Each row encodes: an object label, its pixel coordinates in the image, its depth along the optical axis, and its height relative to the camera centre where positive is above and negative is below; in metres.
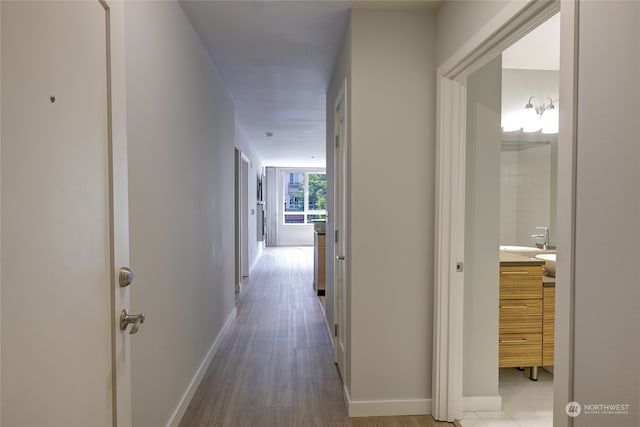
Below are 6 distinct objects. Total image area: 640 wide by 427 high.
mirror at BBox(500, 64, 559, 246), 3.11 +0.33
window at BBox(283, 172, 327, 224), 11.25 +0.24
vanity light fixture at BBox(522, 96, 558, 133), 3.04 +0.72
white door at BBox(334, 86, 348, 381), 2.61 -0.32
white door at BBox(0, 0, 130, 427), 0.69 -0.04
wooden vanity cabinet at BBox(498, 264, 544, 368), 2.59 -0.78
